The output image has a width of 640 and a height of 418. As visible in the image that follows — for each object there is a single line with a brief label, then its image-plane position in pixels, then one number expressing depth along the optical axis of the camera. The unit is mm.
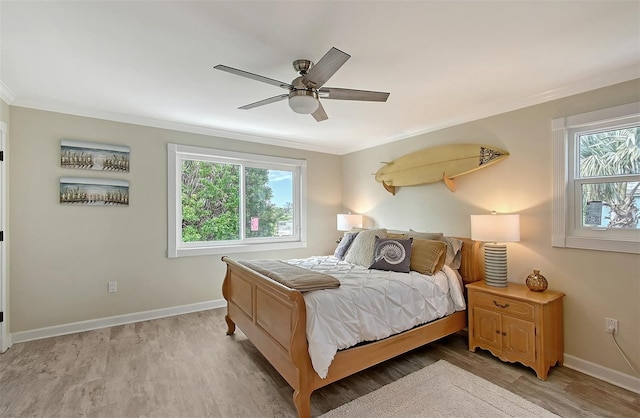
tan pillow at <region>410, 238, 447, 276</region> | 2947
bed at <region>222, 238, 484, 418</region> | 1933
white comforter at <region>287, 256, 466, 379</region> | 2002
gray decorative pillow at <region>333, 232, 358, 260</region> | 3736
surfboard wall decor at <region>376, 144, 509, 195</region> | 3213
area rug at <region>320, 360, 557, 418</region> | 1980
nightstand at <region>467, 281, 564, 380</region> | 2412
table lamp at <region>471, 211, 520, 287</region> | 2721
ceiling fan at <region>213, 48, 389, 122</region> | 1825
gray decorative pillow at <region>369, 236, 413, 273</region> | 3000
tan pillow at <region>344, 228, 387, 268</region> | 3312
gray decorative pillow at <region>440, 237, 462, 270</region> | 3201
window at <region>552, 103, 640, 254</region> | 2379
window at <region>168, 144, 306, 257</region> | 3990
